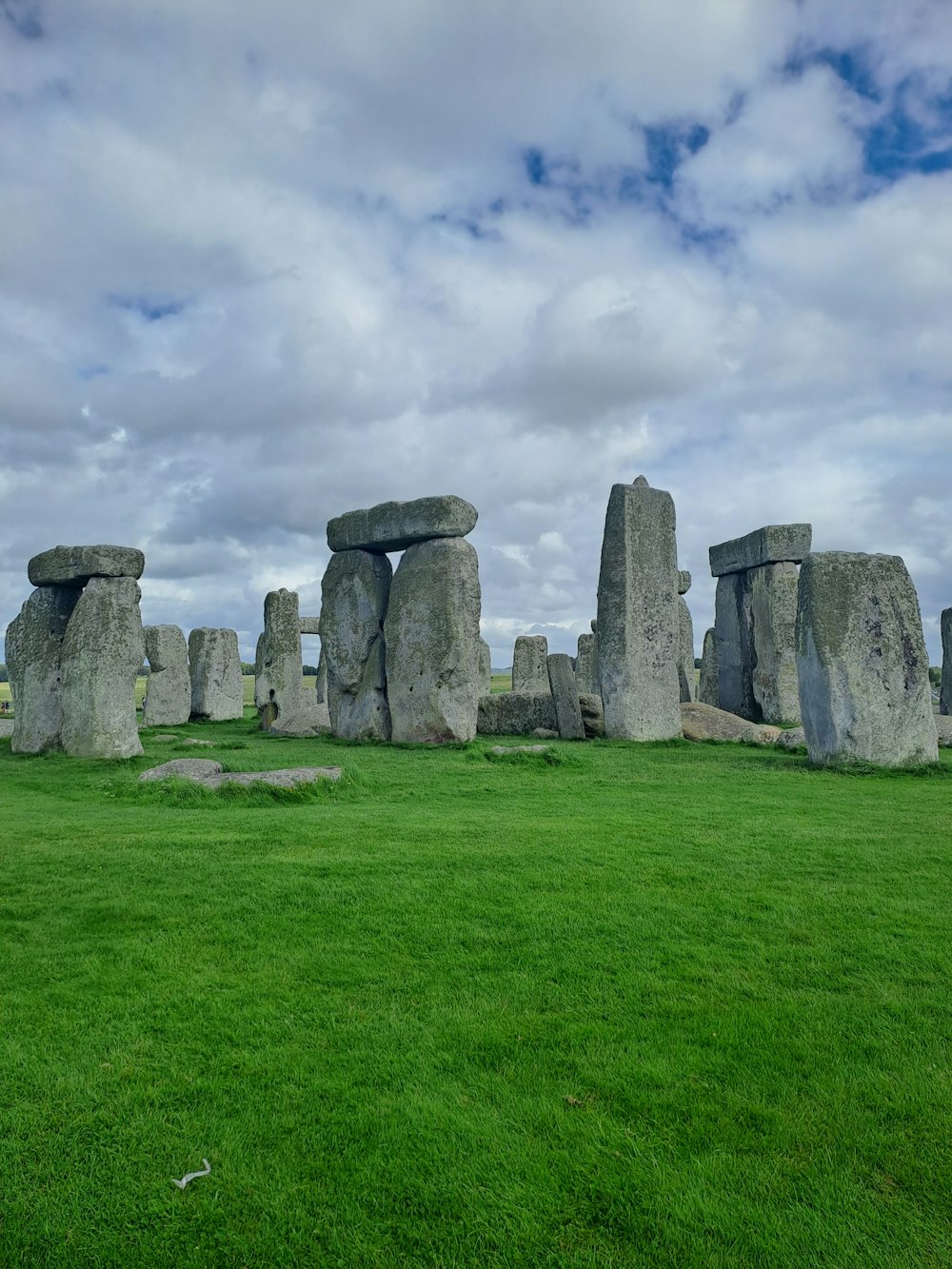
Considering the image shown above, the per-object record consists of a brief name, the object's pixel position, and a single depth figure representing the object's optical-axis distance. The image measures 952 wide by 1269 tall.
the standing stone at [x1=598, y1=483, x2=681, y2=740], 13.08
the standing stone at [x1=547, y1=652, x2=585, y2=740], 13.72
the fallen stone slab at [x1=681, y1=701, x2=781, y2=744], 13.15
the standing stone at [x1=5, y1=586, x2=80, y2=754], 11.79
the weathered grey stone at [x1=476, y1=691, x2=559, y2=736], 14.59
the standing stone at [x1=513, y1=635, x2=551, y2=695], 22.78
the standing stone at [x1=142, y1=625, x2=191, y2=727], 18.88
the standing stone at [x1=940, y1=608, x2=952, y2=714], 16.47
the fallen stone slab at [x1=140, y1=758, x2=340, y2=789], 7.76
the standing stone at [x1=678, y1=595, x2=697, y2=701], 20.16
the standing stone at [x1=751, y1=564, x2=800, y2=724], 16.09
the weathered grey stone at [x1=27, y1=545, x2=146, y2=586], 11.14
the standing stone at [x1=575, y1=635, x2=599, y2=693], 22.73
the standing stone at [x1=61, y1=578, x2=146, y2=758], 10.97
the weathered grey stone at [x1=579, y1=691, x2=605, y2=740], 13.91
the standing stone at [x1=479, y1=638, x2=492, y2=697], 20.89
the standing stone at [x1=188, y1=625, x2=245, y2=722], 20.25
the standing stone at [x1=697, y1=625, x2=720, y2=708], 19.20
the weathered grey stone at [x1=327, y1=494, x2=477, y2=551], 13.12
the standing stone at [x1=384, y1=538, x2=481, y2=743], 12.94
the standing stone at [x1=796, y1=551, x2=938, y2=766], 9.44
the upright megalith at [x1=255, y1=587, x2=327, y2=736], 18.06
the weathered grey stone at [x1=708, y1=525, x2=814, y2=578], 16.02
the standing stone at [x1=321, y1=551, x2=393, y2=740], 14.14
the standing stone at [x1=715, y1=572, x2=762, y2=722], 17.03
